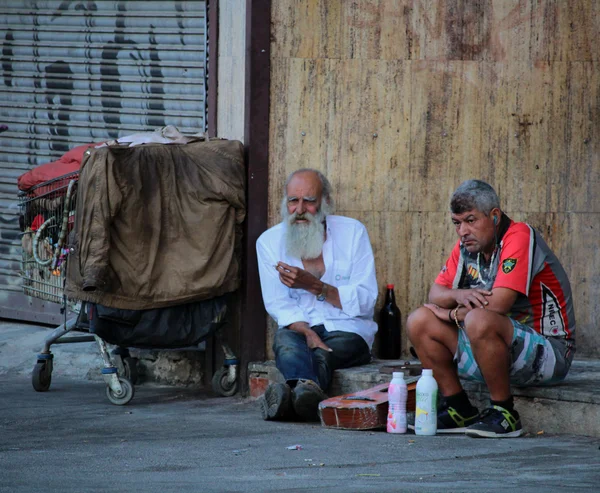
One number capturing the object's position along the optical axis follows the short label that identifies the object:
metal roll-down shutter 17.48
